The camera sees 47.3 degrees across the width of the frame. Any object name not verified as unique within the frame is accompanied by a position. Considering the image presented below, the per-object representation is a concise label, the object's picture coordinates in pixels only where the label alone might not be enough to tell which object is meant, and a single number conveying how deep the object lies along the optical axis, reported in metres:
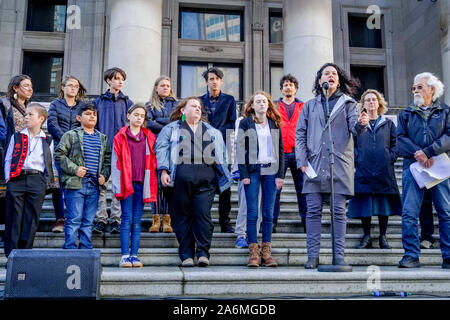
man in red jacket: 7.69
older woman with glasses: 7.36
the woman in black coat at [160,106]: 7.69
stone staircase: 5.14
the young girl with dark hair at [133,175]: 6.37
